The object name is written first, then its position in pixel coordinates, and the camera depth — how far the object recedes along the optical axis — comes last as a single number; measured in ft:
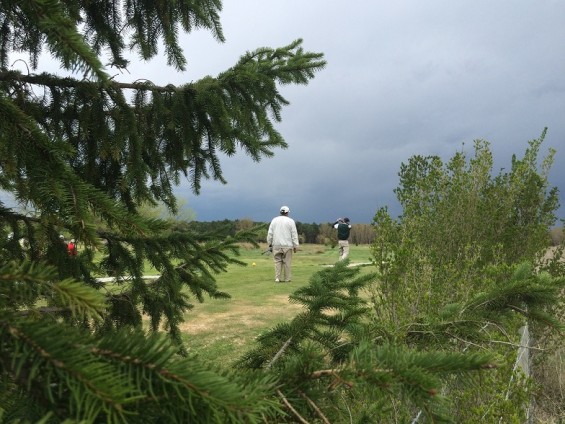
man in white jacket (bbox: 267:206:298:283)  46.11
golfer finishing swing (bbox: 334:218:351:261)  61.06
